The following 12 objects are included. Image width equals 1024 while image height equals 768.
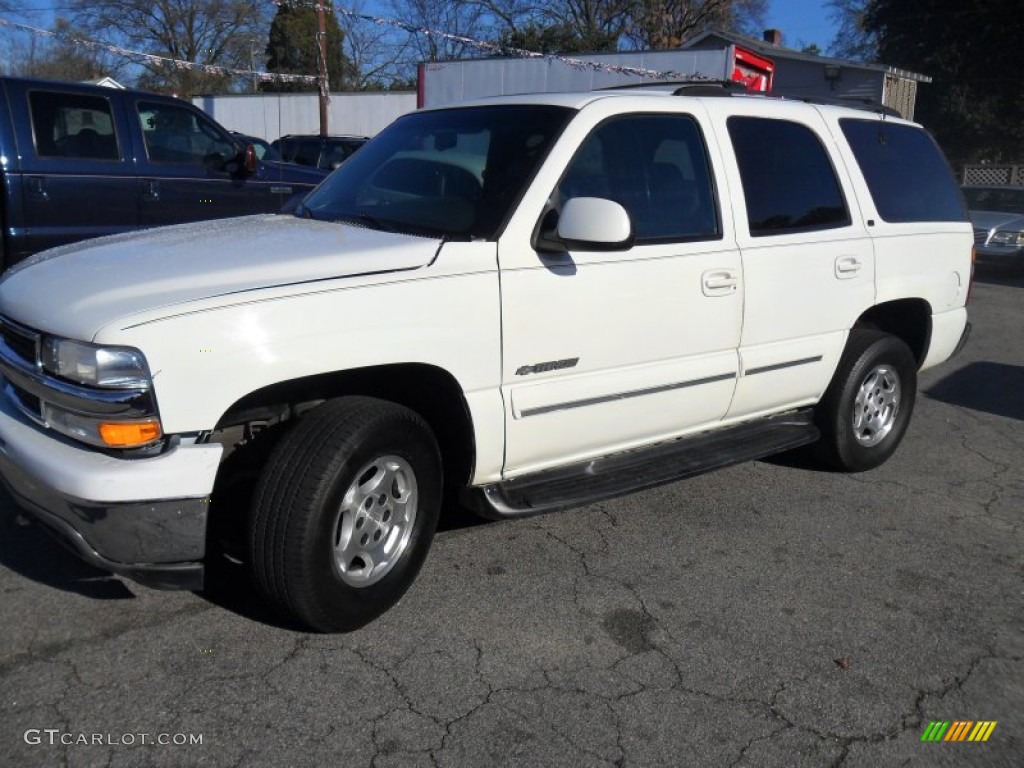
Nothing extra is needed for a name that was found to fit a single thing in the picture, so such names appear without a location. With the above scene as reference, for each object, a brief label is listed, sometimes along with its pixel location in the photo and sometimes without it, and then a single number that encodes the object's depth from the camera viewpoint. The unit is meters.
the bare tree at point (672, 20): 42.00
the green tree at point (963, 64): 27.91
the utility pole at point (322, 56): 22.16
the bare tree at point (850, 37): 44.81
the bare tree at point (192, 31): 43.75
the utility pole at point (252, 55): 47.81
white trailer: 18.30
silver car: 15.07
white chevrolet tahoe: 2.97
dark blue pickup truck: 7.11
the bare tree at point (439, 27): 45.22
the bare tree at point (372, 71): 47.41
